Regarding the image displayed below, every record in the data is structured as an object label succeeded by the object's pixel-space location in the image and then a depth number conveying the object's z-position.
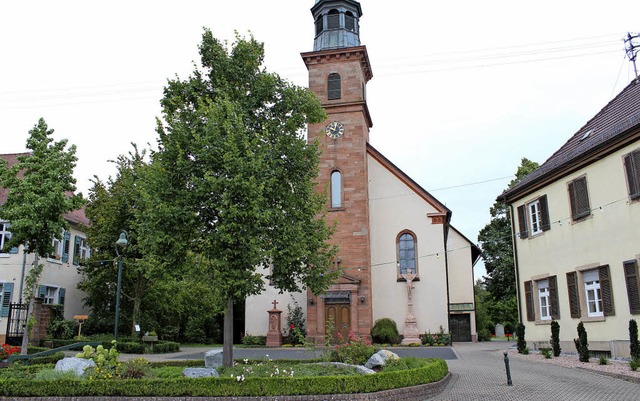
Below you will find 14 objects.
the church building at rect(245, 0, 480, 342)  29.39
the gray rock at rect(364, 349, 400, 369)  13.61
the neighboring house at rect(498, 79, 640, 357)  16.94
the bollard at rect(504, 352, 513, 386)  12.91
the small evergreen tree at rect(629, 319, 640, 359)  14.96
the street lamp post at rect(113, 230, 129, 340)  18.50
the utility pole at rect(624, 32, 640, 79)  21.91
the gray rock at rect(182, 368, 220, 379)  11.78
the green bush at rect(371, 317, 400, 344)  28.80
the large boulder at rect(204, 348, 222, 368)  14.72
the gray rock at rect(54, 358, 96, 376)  11.65
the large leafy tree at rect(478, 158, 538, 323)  42.91
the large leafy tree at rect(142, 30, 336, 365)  13.75
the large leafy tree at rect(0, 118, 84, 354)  20.48
